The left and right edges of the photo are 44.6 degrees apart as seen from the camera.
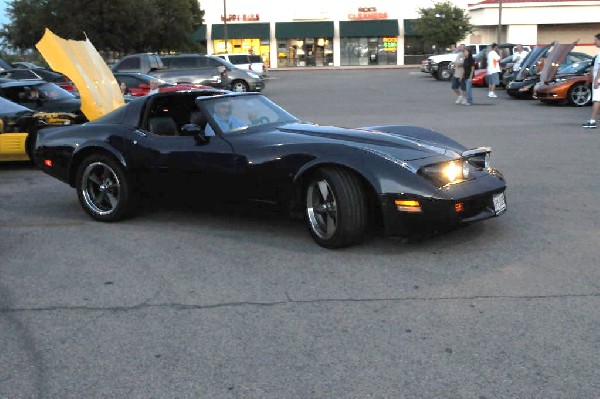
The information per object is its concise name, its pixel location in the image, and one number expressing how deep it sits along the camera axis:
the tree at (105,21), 37.47
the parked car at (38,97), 12.33
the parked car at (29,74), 26.08
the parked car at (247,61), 39.25
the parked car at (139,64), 25.15
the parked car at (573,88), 19.59
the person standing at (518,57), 26.35
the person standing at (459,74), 20.78
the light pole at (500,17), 48.78
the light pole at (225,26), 55.90
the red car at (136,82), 19.39
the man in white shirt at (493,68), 22.95
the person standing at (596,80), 13.30
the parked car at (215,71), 26.00
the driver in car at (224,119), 6.64
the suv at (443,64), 36.91
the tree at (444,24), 55.28
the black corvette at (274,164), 5.66
